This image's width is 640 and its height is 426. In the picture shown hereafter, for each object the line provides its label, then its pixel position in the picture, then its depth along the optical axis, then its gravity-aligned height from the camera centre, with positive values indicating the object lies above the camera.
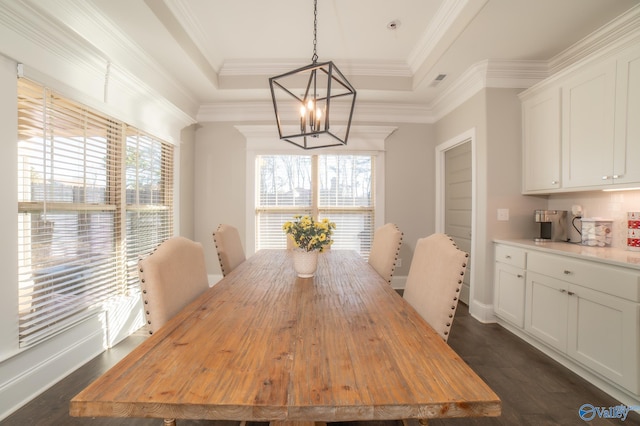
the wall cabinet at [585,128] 2.01 +0.67
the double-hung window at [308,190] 4.18 +0.27
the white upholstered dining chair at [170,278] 1.16 -0.32
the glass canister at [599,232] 2.39 -0.17
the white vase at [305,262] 1.79 -0.33
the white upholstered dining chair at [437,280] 1.18 -0.32
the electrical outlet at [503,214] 2.98 -0.04
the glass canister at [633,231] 2.13 -0.15
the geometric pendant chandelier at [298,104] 3.45 +1.40
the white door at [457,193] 3.42 +0.22
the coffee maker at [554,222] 2.72 -0.11
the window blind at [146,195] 2.77 +0.14
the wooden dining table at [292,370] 0.65 -0.43
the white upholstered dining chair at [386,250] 2.08 -0.31
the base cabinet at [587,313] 1.69 -0.70
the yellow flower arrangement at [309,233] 1.76 -0.15
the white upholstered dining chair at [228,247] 2.11 -0.30
